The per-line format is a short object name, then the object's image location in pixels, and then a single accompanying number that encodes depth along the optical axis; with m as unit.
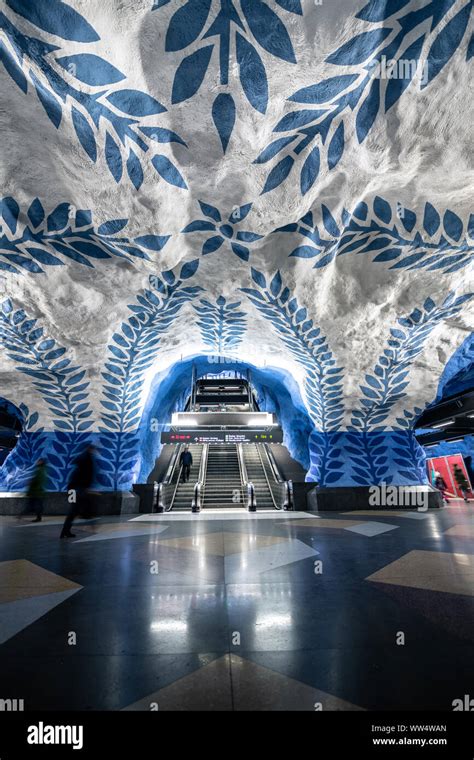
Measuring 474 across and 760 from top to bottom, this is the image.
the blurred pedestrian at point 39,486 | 7.16
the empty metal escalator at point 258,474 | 12.16
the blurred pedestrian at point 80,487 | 5.00
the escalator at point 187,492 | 11.70
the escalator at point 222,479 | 12.33
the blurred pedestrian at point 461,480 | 14.43
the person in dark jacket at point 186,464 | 13.64
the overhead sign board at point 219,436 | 13.20
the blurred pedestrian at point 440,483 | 15.15
